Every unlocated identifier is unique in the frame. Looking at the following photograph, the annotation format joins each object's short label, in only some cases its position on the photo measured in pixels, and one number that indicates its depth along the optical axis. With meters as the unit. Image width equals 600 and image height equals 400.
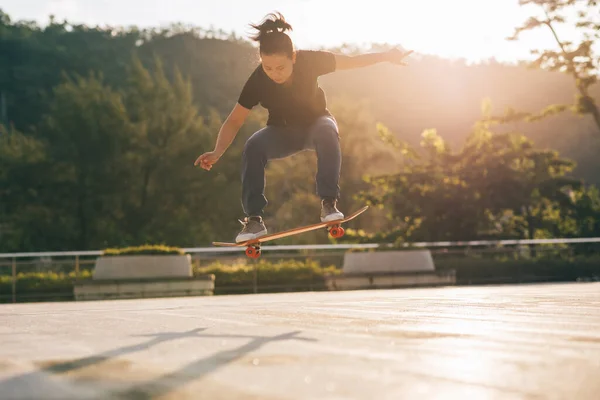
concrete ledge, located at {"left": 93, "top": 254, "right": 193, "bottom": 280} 17.02
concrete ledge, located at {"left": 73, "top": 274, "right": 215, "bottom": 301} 16.44
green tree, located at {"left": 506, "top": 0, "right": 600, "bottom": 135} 29.34
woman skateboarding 6.29
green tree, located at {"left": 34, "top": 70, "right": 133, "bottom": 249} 39.28
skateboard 7.29
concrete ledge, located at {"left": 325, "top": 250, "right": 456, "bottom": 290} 18.89
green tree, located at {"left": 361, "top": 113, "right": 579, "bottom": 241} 28.66
